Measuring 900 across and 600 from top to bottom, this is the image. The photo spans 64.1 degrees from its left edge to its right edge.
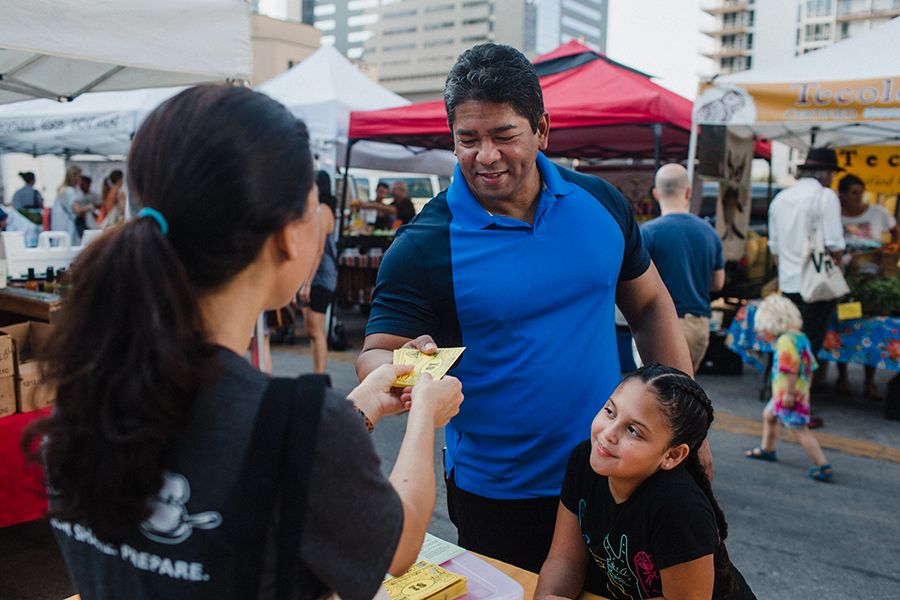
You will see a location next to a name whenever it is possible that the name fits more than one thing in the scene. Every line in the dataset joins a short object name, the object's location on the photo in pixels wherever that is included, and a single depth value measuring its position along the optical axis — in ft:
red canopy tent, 23.22
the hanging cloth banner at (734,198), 24.80
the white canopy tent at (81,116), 30.99
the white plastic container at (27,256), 15.94
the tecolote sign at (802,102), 18.37
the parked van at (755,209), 38.01
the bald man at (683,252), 15.84
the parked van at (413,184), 47.58
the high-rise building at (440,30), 398.91
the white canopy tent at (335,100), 29.99
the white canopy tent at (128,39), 10.73
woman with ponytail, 2.86
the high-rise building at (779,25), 299.38
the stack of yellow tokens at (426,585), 5.26
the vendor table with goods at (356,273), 31.76
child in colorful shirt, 15.69
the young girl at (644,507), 5.41
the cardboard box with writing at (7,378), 10.29
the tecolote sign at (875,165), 31.12
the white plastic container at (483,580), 5.54
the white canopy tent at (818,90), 18.45
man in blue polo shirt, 6.26
